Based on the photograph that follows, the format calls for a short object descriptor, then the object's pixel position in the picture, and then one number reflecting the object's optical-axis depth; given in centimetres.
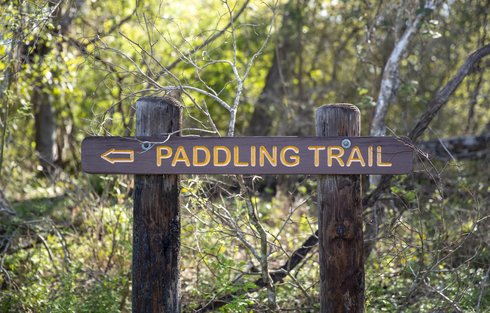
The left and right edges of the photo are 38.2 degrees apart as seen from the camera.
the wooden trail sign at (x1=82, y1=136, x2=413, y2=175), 415
